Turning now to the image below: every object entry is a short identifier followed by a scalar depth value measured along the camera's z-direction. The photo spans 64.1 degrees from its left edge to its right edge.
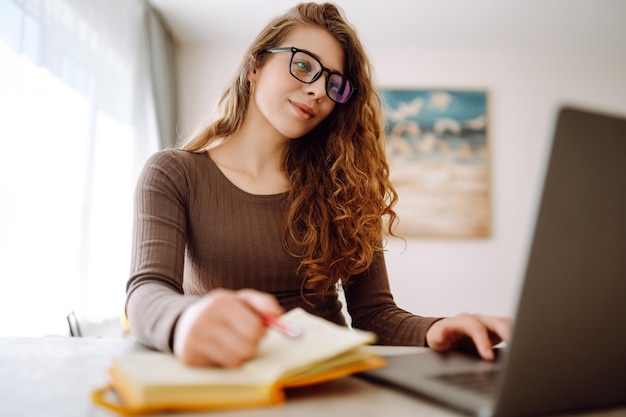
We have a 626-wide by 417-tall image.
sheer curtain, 1.72
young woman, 1.04
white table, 0.50
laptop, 0.40
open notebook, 0.48
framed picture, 3.79
